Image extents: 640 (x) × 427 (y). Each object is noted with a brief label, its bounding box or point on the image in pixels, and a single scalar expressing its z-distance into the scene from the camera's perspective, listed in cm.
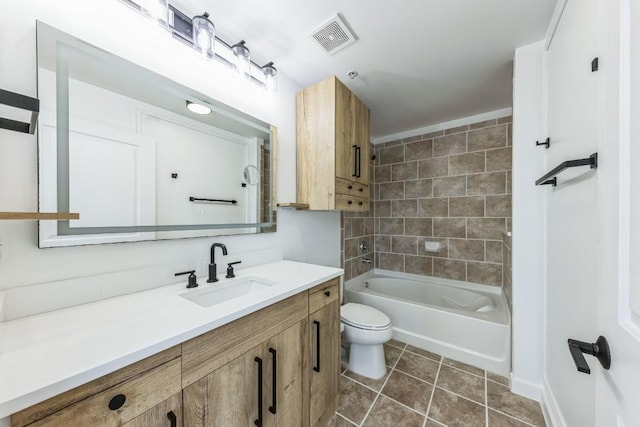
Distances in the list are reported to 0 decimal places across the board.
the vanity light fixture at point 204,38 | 110
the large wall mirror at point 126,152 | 87
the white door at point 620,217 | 46
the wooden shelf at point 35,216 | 56
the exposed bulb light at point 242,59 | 140
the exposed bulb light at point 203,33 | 120
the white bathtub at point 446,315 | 186
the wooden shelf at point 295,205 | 174
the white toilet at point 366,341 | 176
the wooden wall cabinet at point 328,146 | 174
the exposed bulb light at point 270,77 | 161
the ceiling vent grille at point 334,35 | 135
